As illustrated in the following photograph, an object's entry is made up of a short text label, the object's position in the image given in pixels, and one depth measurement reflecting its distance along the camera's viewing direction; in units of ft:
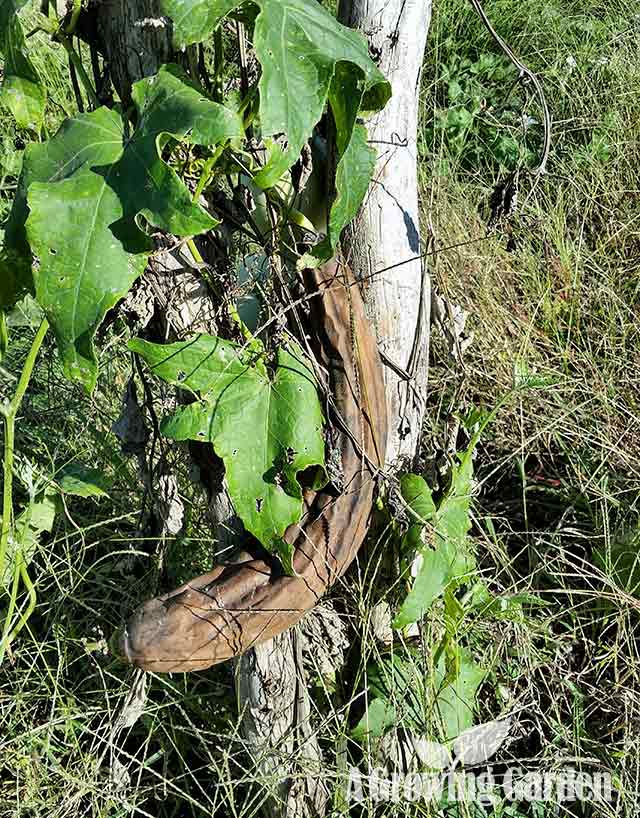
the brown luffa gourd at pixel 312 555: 4.18
